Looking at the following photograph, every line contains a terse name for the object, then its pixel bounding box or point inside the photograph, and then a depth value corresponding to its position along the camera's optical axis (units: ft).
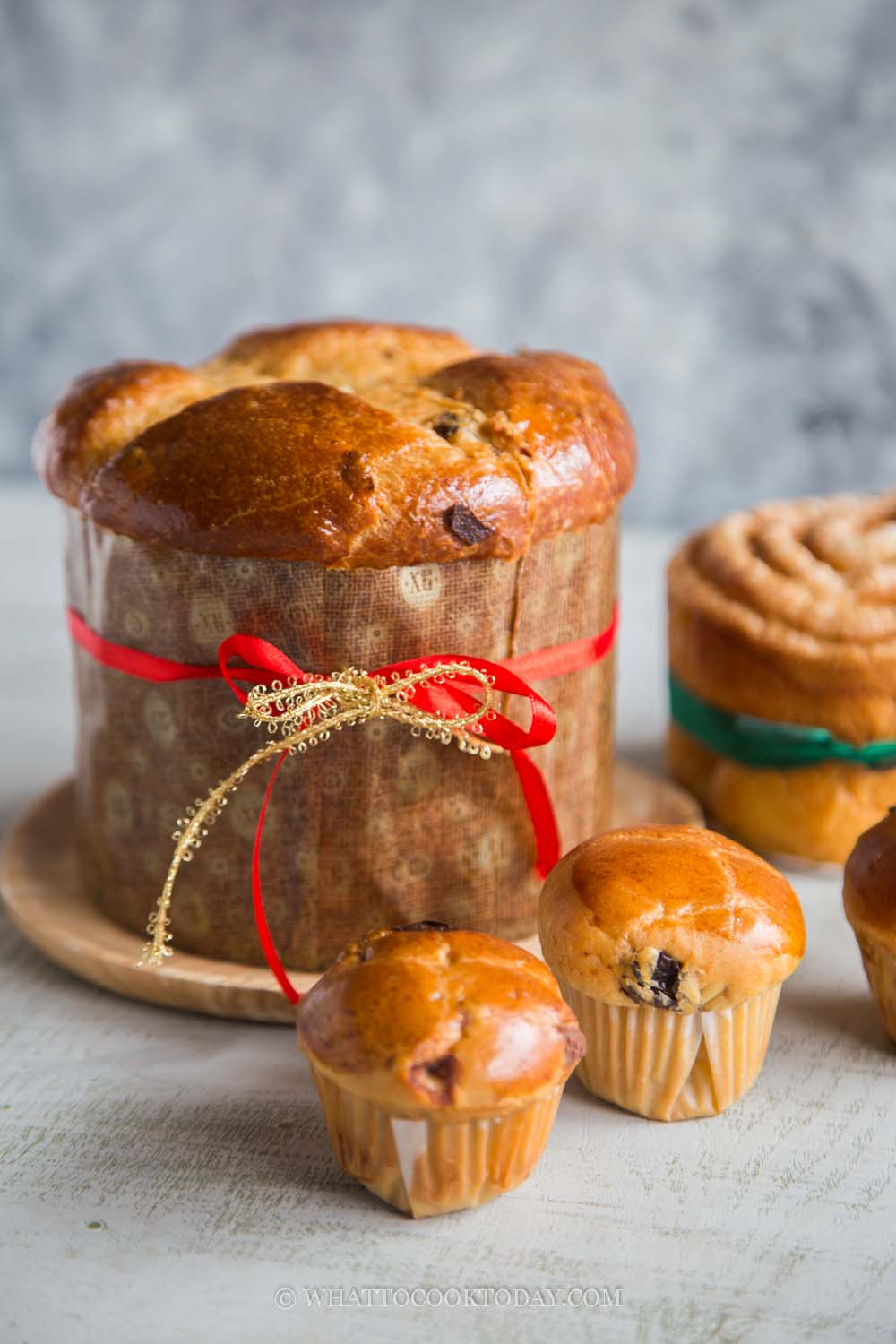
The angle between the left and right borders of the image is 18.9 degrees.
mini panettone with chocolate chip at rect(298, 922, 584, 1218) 1.63
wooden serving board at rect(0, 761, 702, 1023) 1.90
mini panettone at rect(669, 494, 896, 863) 2.09
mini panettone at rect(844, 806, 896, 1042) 1.81
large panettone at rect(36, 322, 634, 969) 1.82
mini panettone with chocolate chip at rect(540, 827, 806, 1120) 1.74
